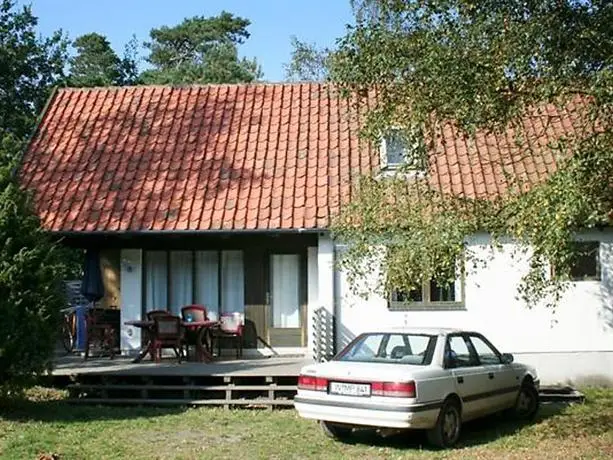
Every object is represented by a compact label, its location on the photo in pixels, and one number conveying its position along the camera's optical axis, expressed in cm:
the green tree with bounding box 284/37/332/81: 2760
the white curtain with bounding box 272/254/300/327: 1792
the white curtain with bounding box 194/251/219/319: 1822
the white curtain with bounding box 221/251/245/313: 1816
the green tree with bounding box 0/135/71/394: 1263
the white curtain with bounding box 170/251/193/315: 1836
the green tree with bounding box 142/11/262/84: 4947
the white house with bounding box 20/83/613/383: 1641
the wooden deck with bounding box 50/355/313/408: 1447
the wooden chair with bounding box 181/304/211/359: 1735
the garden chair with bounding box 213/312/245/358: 1745
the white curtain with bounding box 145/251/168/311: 1831
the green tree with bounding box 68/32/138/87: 4919
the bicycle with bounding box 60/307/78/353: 1818
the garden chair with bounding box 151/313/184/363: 1619
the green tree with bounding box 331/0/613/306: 983
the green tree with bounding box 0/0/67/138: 3253
